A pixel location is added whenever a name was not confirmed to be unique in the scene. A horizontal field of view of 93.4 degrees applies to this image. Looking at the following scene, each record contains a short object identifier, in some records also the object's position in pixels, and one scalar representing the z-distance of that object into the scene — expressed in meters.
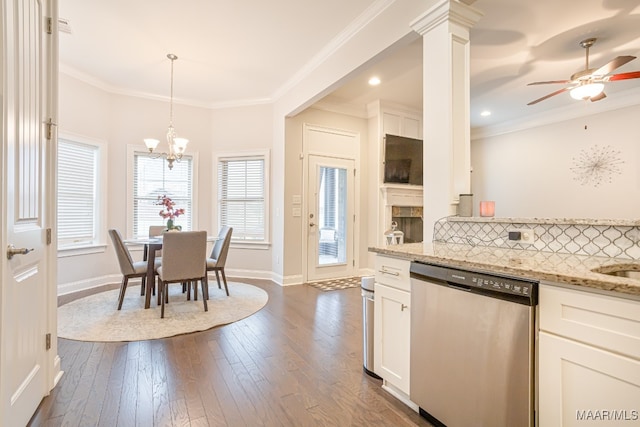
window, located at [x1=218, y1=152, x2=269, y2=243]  5.25
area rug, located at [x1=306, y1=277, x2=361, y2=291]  4.63
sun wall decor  4.93
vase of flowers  4.00
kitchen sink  1.26
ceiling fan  3.17
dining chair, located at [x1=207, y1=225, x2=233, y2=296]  3.99
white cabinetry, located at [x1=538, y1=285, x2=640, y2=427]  0.97
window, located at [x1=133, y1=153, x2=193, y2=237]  4.96
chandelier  3.94
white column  2.13
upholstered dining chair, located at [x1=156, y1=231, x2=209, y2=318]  3.16
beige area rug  2.81
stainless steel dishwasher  1.20
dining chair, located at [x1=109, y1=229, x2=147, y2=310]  3.36
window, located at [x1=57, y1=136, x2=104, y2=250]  4.17
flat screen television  5.19
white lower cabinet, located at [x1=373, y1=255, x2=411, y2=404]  1.77
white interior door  1.36
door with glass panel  5.00
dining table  3.48
